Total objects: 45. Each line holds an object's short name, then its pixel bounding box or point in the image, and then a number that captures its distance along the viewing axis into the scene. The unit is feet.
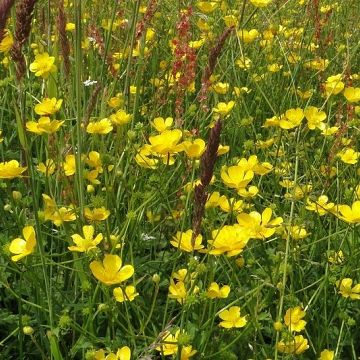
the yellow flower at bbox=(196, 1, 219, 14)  2.45
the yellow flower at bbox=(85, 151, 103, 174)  1.63
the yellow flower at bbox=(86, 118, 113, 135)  1.68
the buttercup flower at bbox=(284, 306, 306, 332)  1.29
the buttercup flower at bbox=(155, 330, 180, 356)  1.22
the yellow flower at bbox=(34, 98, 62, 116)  1.62
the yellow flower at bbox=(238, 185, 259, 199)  1.48
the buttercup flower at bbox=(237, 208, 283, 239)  1.32
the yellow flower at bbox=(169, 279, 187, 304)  1.23
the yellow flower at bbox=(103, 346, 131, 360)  1.14
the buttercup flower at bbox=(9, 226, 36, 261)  1.19
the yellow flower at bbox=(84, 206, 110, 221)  1.39
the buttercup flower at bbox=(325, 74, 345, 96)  1.97
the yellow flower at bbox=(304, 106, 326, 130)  1.94
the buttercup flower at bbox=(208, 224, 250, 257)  1.22
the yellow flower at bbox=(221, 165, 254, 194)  1.42
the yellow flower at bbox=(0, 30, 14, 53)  1.82
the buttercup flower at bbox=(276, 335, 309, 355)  1.24
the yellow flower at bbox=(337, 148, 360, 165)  1.84
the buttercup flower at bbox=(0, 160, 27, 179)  1.39
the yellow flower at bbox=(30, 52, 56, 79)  1.81
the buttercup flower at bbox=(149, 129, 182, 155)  1.45
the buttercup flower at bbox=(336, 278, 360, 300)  1.40
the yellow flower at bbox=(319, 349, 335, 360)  1.29
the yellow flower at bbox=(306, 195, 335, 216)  1.57
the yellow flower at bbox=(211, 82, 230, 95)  2.21
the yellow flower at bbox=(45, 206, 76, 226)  1.39
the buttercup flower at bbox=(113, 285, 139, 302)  1.23
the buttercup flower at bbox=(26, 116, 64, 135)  1.51
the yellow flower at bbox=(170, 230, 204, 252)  1.27
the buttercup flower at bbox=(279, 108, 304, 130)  1.79
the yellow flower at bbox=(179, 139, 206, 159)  1.45
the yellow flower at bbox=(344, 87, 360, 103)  2.11
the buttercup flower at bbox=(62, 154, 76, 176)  1.62
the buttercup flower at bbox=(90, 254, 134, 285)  1.18
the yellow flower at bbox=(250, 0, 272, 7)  2.16
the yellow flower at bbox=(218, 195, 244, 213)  1.44
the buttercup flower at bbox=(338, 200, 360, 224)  1.43
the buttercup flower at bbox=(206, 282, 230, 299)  1.24
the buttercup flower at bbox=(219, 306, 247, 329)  1.28
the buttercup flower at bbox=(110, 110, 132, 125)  1.70
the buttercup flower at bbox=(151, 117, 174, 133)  1.71
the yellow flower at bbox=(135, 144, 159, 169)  1.63
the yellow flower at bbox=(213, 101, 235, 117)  1.97
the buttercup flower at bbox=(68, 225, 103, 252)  1.28
